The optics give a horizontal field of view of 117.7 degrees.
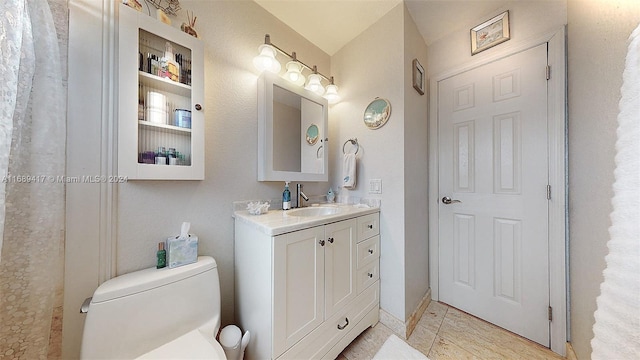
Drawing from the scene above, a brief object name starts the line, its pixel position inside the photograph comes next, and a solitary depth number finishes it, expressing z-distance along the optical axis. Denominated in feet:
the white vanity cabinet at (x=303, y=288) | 2.90
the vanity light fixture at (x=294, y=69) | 4.34
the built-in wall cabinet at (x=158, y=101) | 2.90
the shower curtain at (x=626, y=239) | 1.89
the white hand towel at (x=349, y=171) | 5.31
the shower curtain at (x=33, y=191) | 2.11
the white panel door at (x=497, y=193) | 4.29
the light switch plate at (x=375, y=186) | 4.99
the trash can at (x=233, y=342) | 2.98
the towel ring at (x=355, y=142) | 5.51
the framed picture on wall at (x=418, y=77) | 5.02
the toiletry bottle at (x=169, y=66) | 3.26
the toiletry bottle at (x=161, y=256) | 3.09
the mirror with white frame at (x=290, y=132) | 4.45
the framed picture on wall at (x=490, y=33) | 4.65
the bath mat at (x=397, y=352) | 3.88
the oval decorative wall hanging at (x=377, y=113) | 4.86
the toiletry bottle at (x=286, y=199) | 4.71
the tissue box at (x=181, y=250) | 3.08
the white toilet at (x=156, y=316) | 2.39
